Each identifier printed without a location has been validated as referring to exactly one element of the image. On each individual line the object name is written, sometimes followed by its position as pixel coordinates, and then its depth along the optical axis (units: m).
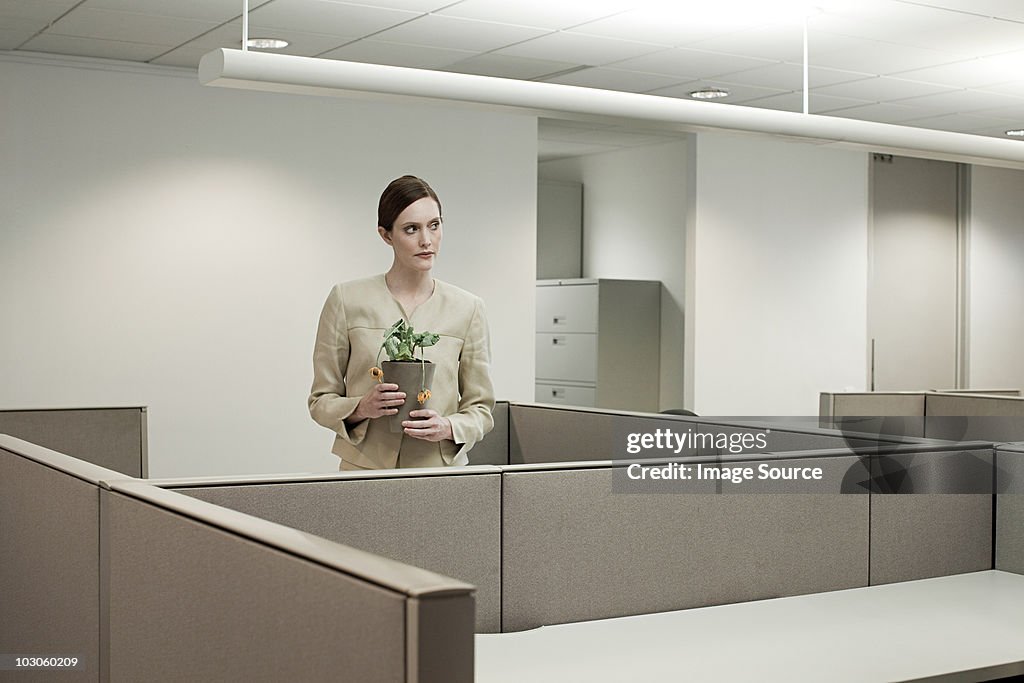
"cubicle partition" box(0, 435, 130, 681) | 1.51
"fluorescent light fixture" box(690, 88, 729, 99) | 6.06
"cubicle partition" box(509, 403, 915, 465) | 2.83
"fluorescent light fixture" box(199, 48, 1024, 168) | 2.95
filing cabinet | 7.81
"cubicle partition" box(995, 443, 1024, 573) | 2.49
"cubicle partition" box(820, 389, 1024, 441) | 4.66
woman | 2.48
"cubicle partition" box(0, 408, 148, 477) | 3.52
